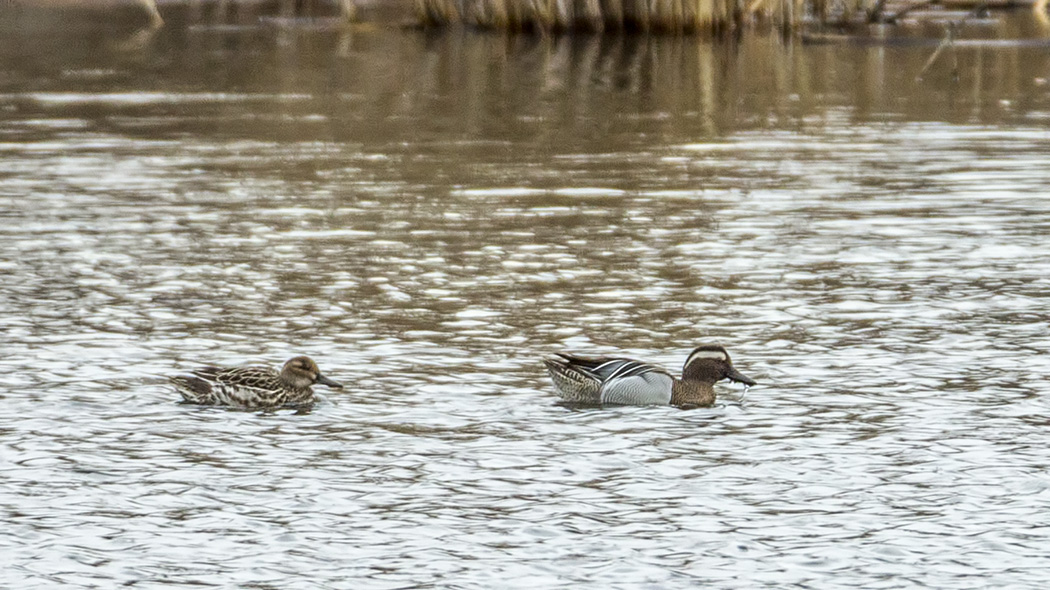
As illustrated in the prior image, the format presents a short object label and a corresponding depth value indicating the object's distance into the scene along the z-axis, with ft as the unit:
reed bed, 228.43
